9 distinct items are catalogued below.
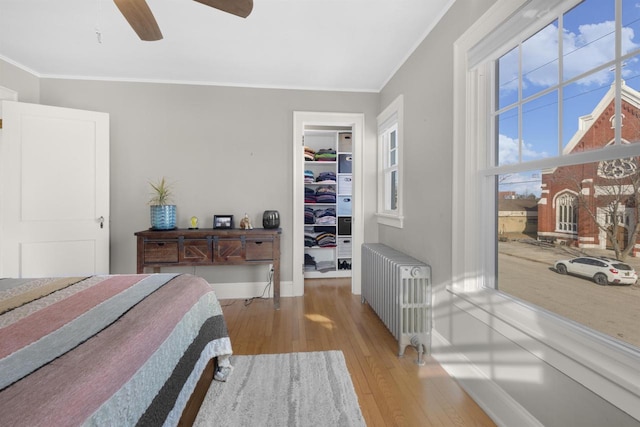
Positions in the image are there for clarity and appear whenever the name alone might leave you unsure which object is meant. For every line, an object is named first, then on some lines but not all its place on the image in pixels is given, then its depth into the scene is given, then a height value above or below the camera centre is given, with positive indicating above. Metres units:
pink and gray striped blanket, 0.65 -0.39
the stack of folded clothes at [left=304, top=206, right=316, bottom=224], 4.26 -0.07
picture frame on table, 3.18 -0.11
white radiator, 2.04 -0.66
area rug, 1.46 -1.03
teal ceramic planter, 2.97 -0.06
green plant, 3.17 +0.20
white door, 2.66 +0.18
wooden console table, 2.83 -0.37
